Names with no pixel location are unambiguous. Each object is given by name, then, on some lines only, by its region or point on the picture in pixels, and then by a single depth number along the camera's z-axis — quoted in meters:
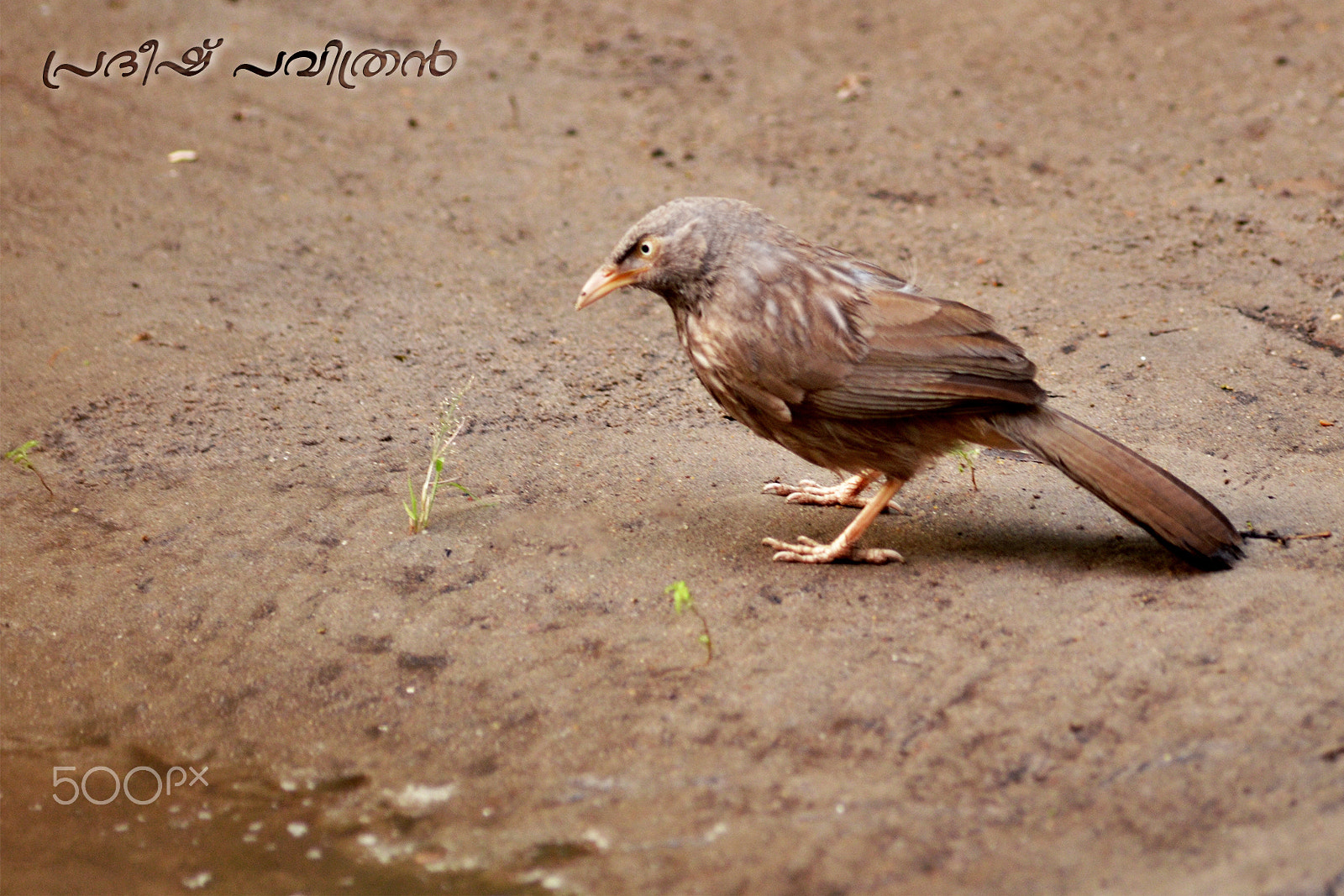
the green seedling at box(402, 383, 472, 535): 8.64
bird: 8.23
